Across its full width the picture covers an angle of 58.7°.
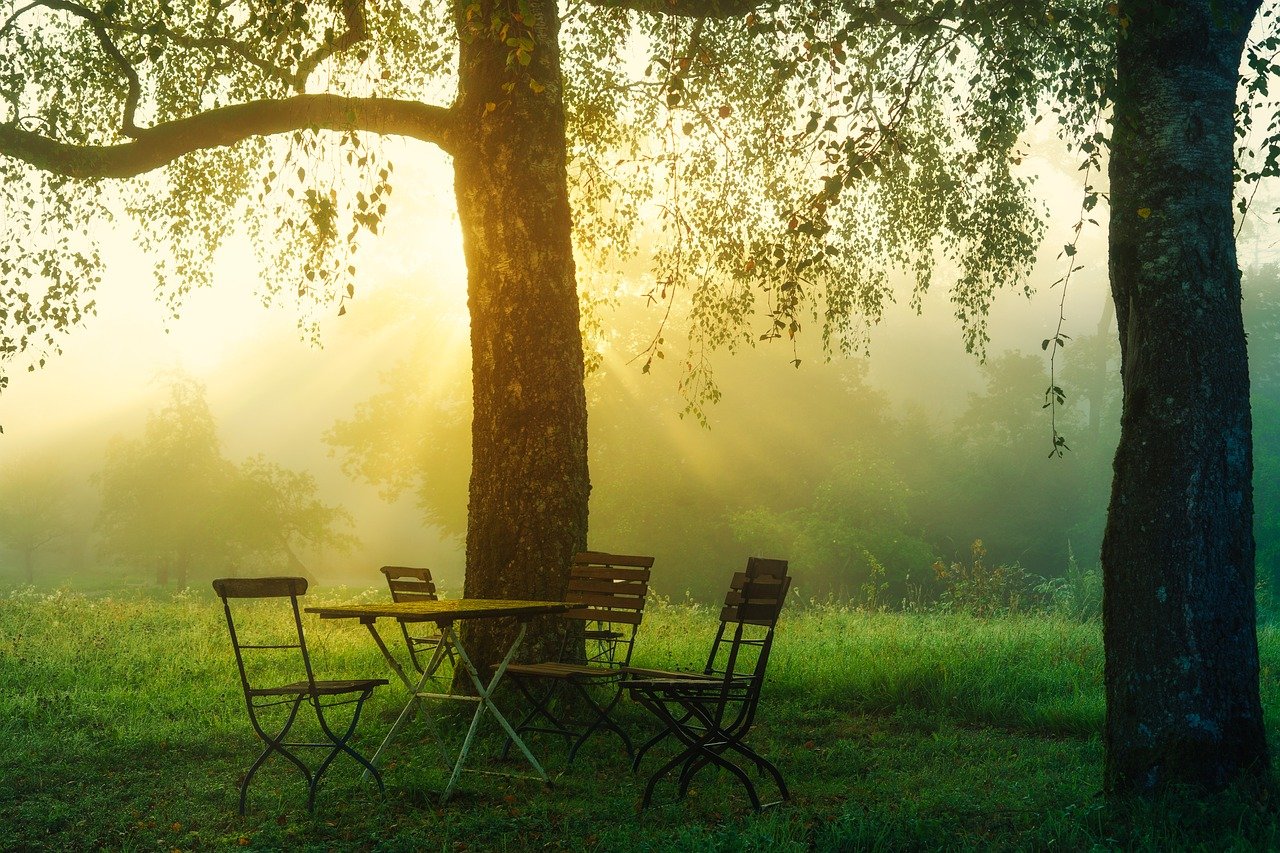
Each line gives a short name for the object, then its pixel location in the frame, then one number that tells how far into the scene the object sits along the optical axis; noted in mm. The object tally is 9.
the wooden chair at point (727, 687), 5906
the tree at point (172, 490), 45969
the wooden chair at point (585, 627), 7031
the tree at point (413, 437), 35031
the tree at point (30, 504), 63375
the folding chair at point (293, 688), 5953
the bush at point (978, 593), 17419
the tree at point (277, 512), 45250
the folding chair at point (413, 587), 7727
